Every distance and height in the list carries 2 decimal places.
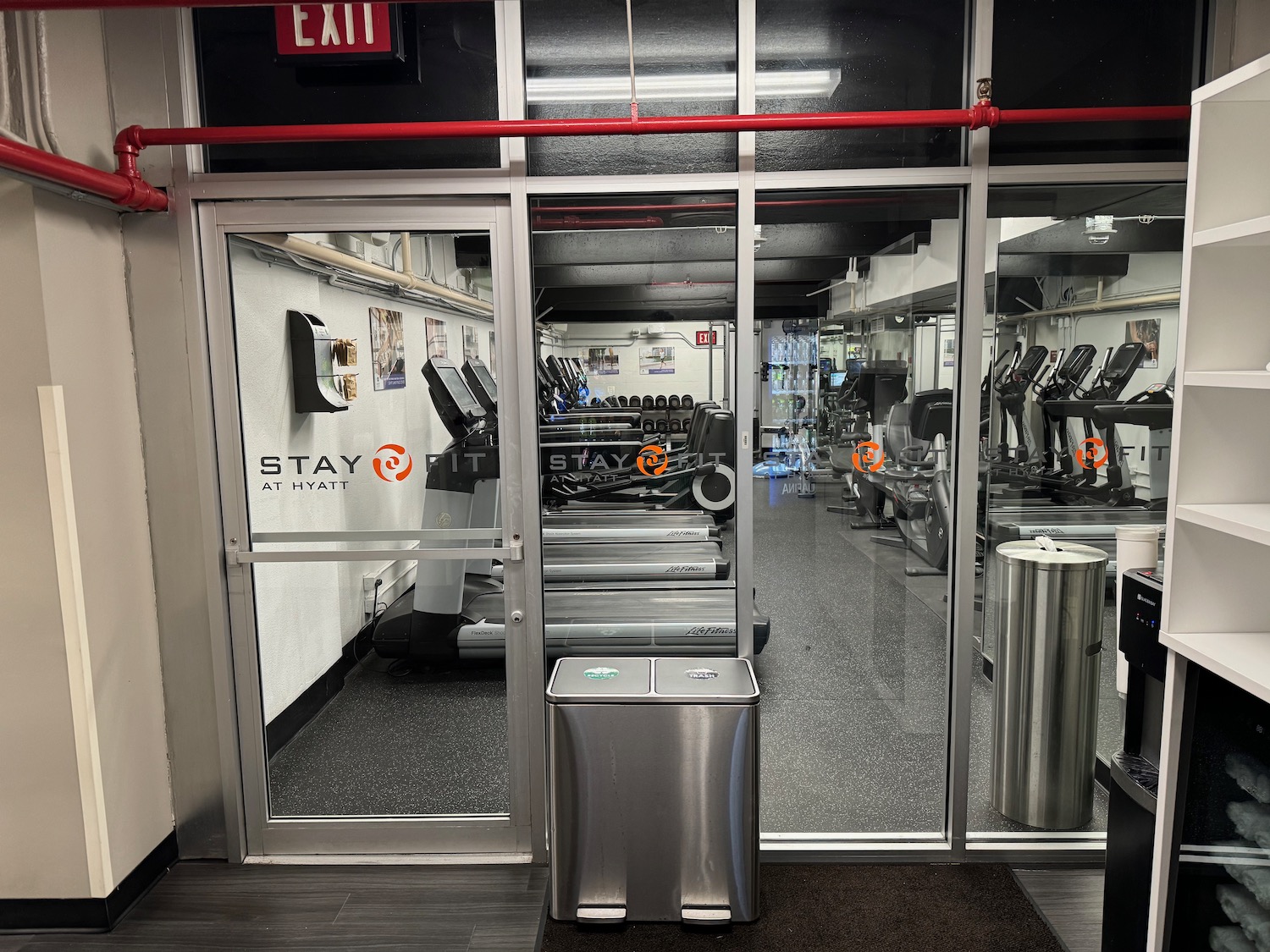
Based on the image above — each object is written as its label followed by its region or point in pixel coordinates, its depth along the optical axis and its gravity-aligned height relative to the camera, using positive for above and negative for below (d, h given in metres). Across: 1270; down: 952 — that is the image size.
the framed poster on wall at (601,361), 2.97 +0.16
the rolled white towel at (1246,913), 1.75 -1.14
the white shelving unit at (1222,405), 1.69 -0.02
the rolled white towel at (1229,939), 1.80 -1.22
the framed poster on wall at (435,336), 2.73 +0.24
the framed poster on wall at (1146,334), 3.07 +0.24
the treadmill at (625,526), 3.09 -0.51
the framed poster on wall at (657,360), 3.00 +0.16
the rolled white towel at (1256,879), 1.73 -1.06
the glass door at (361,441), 2.73 -0.11
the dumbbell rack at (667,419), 3.09 -0.06
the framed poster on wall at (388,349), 2.78 +0.20
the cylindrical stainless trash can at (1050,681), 2.87 -1.02
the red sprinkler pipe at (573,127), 2.42 +0.84
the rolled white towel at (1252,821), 1.74 -0.93
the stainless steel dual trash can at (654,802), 2.46 -1.22
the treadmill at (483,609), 2.80 -0.90
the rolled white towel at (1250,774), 1.73 -0.83
